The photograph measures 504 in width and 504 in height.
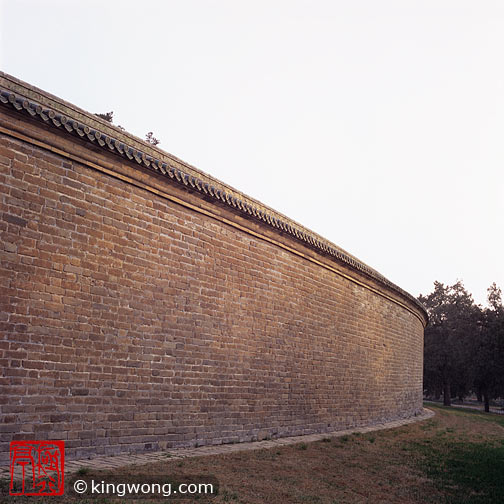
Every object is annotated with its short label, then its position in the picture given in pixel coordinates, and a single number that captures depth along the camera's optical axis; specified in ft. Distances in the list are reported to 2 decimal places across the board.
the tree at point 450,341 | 117.91
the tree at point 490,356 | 108.17
